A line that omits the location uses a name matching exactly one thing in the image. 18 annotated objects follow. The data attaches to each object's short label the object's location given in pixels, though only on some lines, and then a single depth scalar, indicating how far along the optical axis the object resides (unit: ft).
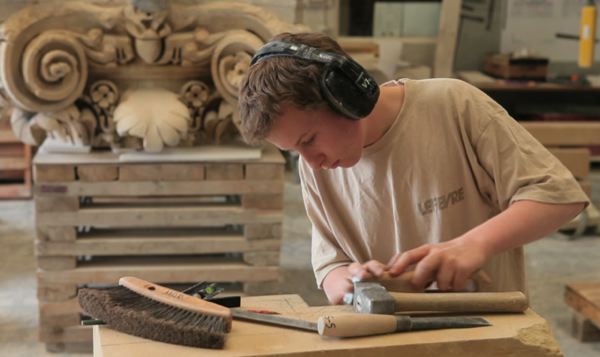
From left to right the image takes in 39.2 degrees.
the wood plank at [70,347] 12.01
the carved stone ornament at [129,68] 11.14
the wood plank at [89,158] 11.38
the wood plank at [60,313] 11.76
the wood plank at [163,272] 11.69
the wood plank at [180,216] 11.68
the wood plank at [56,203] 11.44
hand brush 4.55
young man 5.14
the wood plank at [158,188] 11.41
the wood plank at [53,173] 11.34
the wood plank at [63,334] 11.84
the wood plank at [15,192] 20.18
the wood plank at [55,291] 11.71
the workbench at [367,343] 4.52
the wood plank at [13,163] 19.90
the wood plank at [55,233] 11.54
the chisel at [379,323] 4.65
